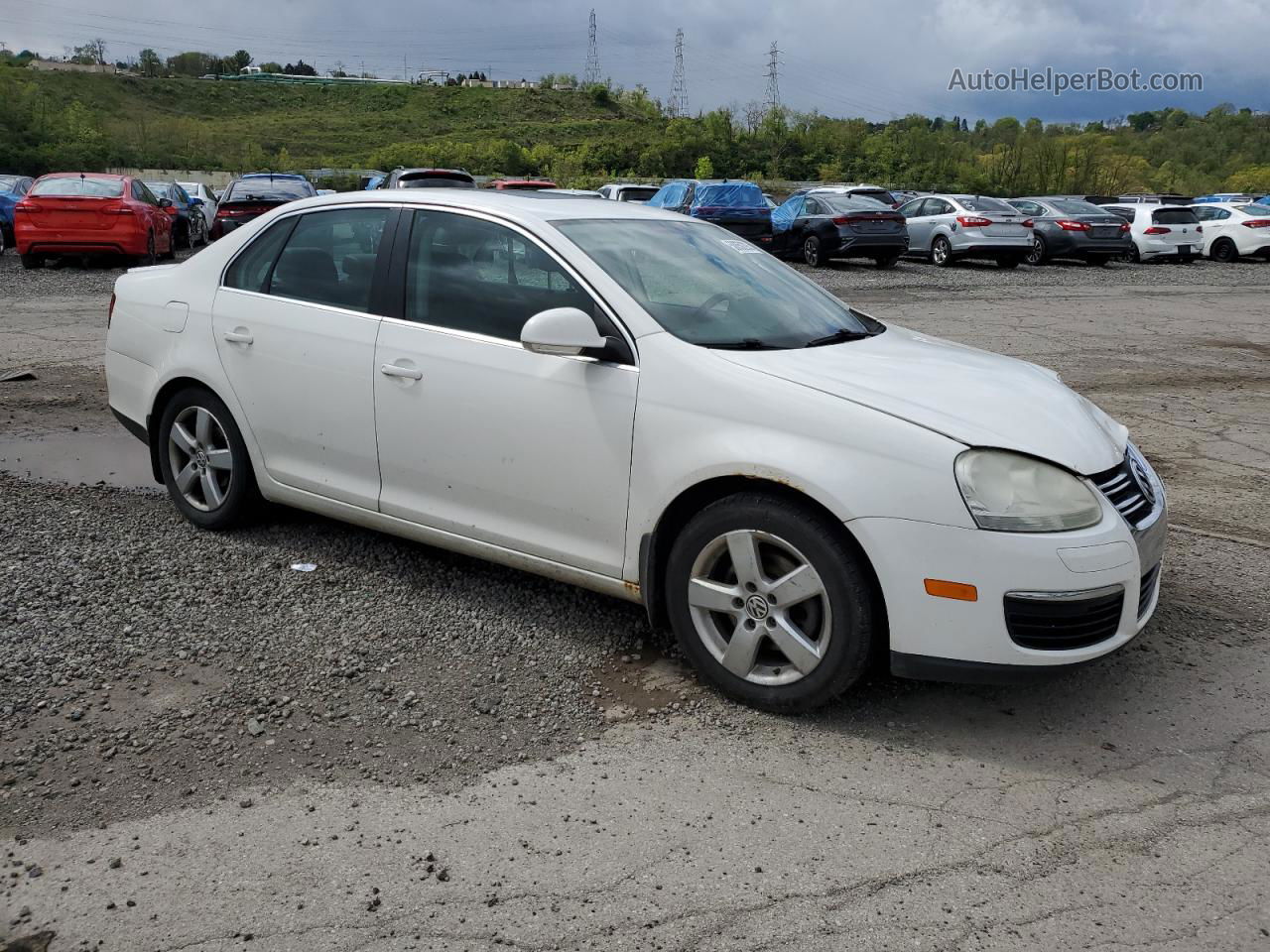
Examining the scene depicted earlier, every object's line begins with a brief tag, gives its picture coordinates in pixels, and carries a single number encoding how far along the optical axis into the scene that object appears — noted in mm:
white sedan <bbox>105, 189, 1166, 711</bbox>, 3445
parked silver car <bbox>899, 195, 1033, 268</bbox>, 23969
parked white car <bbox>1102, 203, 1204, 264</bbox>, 26641
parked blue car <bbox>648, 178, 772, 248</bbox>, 22469
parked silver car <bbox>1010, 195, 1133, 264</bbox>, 25188
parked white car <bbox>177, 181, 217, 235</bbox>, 26484
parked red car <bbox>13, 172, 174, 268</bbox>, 17391
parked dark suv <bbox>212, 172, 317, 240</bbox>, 20141
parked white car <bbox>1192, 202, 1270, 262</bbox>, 27688
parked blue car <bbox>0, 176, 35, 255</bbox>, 21323
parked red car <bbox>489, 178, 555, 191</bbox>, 22484
